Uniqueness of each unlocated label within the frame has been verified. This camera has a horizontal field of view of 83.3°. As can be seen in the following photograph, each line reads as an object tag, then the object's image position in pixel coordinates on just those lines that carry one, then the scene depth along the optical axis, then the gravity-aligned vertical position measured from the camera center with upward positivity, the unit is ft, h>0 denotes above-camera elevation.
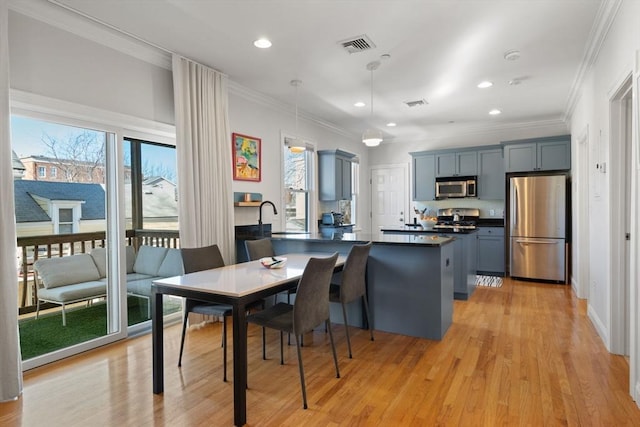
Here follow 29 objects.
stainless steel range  22.89 -0.49
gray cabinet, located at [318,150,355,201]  20.65 +2.20
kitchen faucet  15.71 +0.38
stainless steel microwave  22.58 +1.46
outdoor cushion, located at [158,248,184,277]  12.85 -1.79
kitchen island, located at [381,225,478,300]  15.47 -2.08
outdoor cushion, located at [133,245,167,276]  12.09 -1.55
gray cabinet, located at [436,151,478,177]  22.65 +2.97
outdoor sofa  9.71 -1.78
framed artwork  15.11 +2.42
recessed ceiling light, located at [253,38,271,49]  11.10 +5.32
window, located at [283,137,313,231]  18.81 +1.33
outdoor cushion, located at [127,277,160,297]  11.79 -2.42
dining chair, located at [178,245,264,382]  8.86 -1.52
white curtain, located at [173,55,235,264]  12.07 +2.03
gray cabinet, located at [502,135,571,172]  19.56 +3.03
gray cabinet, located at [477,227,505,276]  20.92 -2.46
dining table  6.76 -1.60
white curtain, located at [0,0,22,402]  7.73 -0.77
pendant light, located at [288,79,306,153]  14.66 +2.77
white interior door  26.25 +1.04
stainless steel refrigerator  18.74 -1.00
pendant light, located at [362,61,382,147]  13.80 +2.85
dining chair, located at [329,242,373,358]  9.72 -1.91
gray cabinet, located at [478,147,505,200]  21.84 +2.12
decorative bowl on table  9.49 -1.34
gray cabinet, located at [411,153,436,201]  23.99 +2.26
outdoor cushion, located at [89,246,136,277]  10.73 -1.30
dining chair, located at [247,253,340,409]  7.50 -2.15
